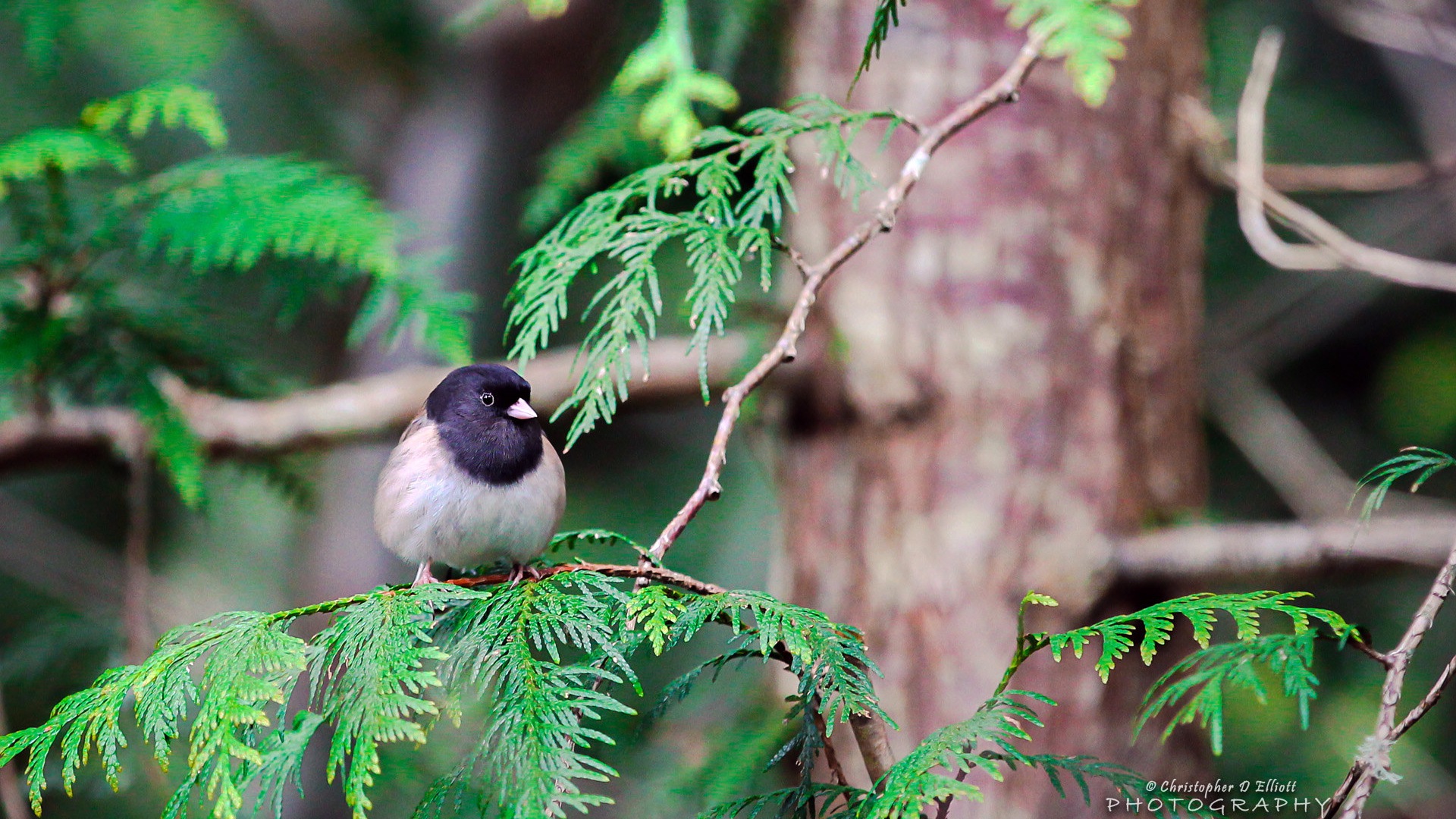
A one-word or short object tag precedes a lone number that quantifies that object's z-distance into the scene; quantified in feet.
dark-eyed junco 29.79
